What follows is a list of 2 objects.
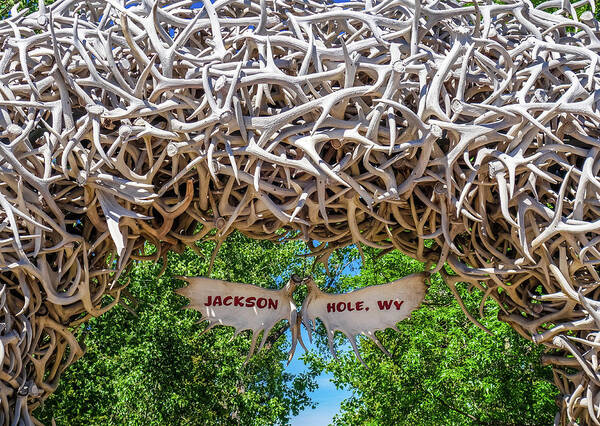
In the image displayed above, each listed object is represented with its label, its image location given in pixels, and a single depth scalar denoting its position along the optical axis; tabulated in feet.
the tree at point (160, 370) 25.49
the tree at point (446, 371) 22.53
